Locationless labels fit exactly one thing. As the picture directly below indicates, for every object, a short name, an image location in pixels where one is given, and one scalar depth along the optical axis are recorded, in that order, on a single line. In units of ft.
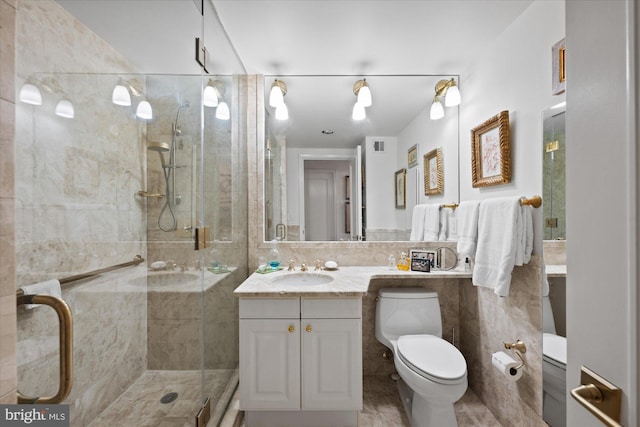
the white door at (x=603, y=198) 1.34
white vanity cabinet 4.93
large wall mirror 6.93
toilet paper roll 4.55
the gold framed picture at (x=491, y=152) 5.06
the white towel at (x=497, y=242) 4.57
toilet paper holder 4.66
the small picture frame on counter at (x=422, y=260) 6.23
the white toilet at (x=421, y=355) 4.49
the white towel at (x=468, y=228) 5.51
